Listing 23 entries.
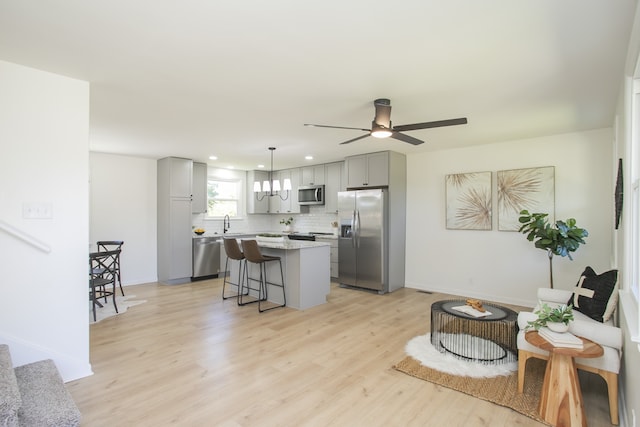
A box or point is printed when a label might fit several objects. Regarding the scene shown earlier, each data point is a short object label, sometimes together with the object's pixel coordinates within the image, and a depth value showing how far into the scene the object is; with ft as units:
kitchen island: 15.29
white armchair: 7.24
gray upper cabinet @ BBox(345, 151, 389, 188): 18.54
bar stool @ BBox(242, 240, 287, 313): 14.92
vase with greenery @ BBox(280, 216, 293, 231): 26.33
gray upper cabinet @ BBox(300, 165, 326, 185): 23.31
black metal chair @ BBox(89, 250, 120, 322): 13.97
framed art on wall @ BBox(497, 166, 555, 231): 15.05
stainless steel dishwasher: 21.75
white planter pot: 7.53
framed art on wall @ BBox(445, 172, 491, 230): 16.94
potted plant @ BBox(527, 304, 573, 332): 7.54
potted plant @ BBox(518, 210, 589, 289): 12.92
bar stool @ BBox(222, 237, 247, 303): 16.07
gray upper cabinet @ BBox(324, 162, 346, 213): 22.18
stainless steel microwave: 23.03
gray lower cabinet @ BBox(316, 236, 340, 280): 21.09
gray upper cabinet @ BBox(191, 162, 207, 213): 22.59
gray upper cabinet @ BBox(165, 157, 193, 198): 20.54
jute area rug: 7.74
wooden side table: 6.88
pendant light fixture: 18.16
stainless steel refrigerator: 18.48
